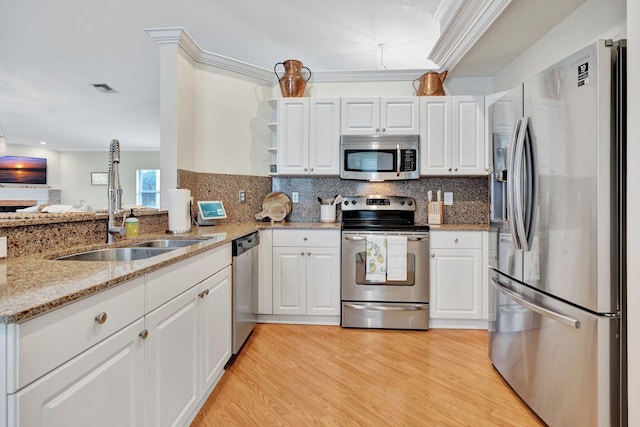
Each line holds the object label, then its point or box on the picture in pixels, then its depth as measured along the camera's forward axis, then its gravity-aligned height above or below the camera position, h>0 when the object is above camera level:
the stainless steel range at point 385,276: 2.79 -0.53
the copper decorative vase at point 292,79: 3.19 +1.27
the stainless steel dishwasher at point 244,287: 2.23 -0.54
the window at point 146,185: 9.55 +0.78
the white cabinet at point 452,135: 3.07 +0.72
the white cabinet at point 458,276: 2.83 -0.53
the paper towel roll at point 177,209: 2.40 +0.02
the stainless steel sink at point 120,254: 1.63 -0.22
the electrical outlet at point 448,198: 3.40 +0.15
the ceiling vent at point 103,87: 4.38 +1.68
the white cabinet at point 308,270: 2.90 -0.50
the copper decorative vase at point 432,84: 3.16 +1.22
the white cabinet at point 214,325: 1.72 -0.63
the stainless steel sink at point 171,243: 2.00 -0.19
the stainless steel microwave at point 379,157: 3.11 +0.52
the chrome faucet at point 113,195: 1.84 +0.10
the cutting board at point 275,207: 3.35 +0.06
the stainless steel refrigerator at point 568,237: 1.32 -0.11
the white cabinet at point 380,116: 3.10 +0.91
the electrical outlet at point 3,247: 1.34 -0.14
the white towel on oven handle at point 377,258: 2.79 -0.38
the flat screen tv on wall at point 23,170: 8.46 +1.10
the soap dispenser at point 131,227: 2.08 -0.09
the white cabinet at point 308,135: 3.13 +0.73
